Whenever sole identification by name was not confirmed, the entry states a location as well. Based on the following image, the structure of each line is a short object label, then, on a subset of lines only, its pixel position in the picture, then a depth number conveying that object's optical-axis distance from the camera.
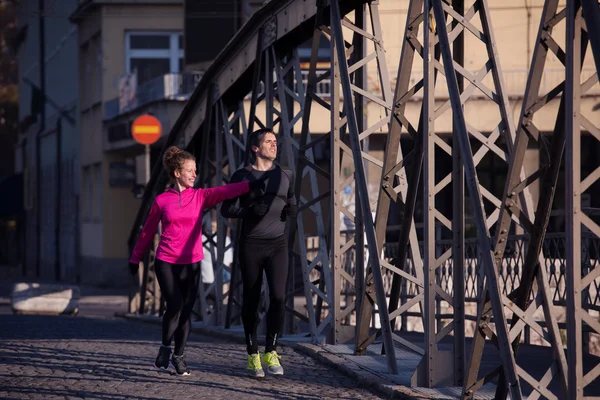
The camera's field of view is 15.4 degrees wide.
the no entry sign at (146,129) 41.37
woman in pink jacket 16.07
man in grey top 15.76
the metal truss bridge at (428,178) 11.26
